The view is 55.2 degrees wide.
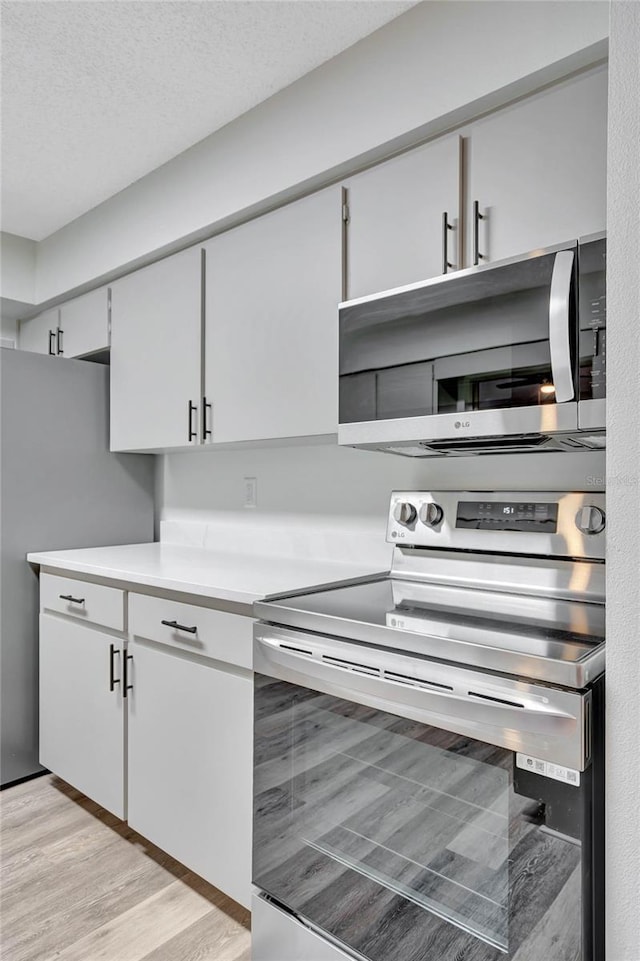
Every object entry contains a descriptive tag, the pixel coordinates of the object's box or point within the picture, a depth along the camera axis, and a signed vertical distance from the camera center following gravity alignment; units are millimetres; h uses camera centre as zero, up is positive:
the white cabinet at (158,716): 1595 -737
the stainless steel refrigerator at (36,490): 2441 -48
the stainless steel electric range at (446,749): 970 -500
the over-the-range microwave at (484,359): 1198 +270
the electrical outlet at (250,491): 2424 -47
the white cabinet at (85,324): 2715 +711
